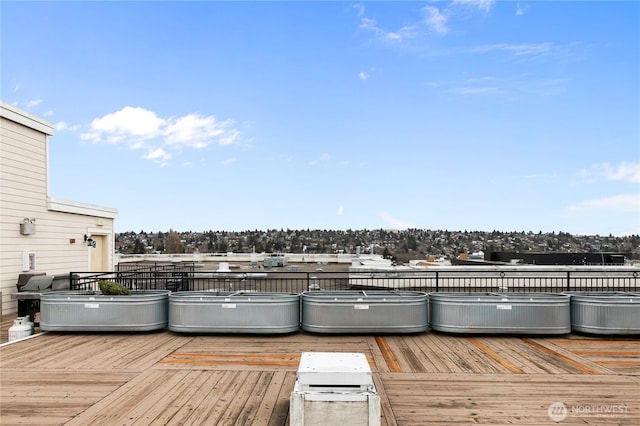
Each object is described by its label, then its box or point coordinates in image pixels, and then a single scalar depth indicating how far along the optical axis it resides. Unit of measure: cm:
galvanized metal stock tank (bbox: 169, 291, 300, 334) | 947
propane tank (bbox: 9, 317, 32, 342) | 933
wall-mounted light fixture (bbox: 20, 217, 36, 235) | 1294
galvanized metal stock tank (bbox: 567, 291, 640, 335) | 957
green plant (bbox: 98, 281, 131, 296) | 1012
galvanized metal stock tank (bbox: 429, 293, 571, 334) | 958
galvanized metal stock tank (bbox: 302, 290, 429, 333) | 955
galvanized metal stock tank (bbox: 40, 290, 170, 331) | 974
